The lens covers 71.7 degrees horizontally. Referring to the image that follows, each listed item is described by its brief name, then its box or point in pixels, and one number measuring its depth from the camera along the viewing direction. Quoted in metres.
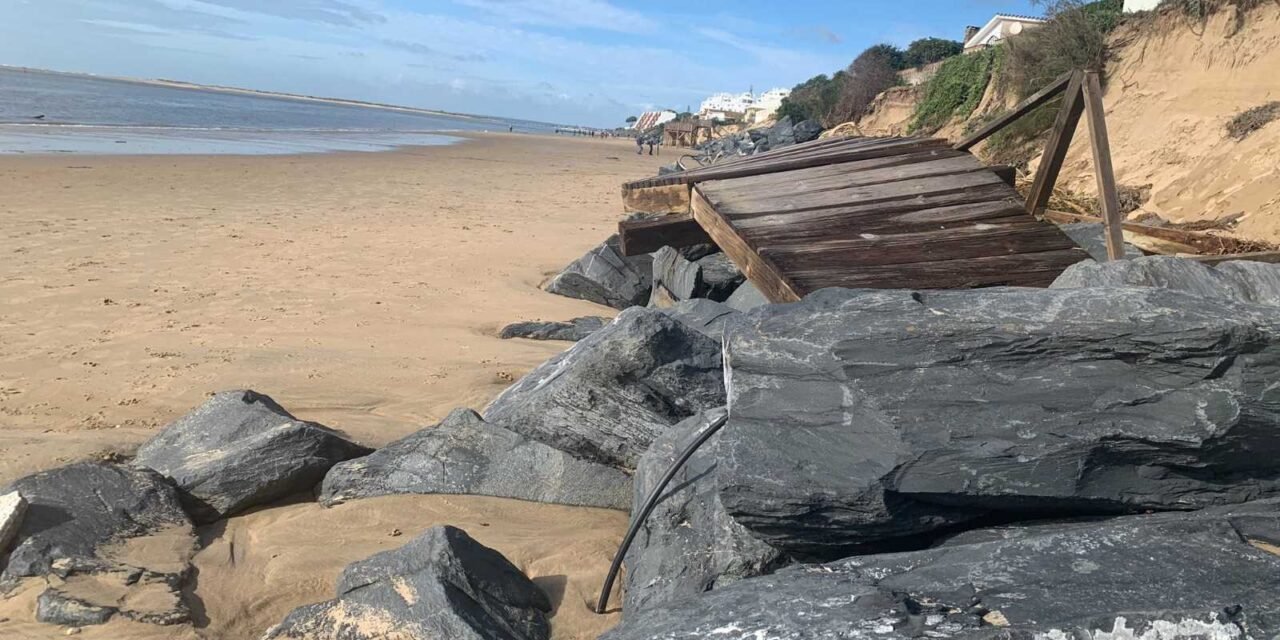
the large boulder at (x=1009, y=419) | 2.45
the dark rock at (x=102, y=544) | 3.00
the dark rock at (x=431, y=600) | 2.77
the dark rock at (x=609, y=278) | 8.55
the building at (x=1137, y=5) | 18.64
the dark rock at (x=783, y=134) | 37.72
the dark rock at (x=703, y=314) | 4.68
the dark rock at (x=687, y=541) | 2.87
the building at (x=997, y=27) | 43.73
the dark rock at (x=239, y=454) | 3.96
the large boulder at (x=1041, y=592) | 1.85
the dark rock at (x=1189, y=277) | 3.39
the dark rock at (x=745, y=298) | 6.07
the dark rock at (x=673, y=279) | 6.92
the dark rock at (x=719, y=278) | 6.96
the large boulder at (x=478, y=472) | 3.96
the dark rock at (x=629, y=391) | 3.90
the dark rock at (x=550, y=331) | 7.06
